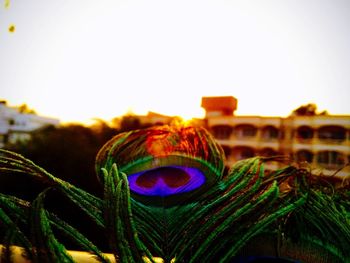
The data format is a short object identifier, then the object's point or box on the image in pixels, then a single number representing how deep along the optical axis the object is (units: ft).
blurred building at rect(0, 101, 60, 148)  115.96
